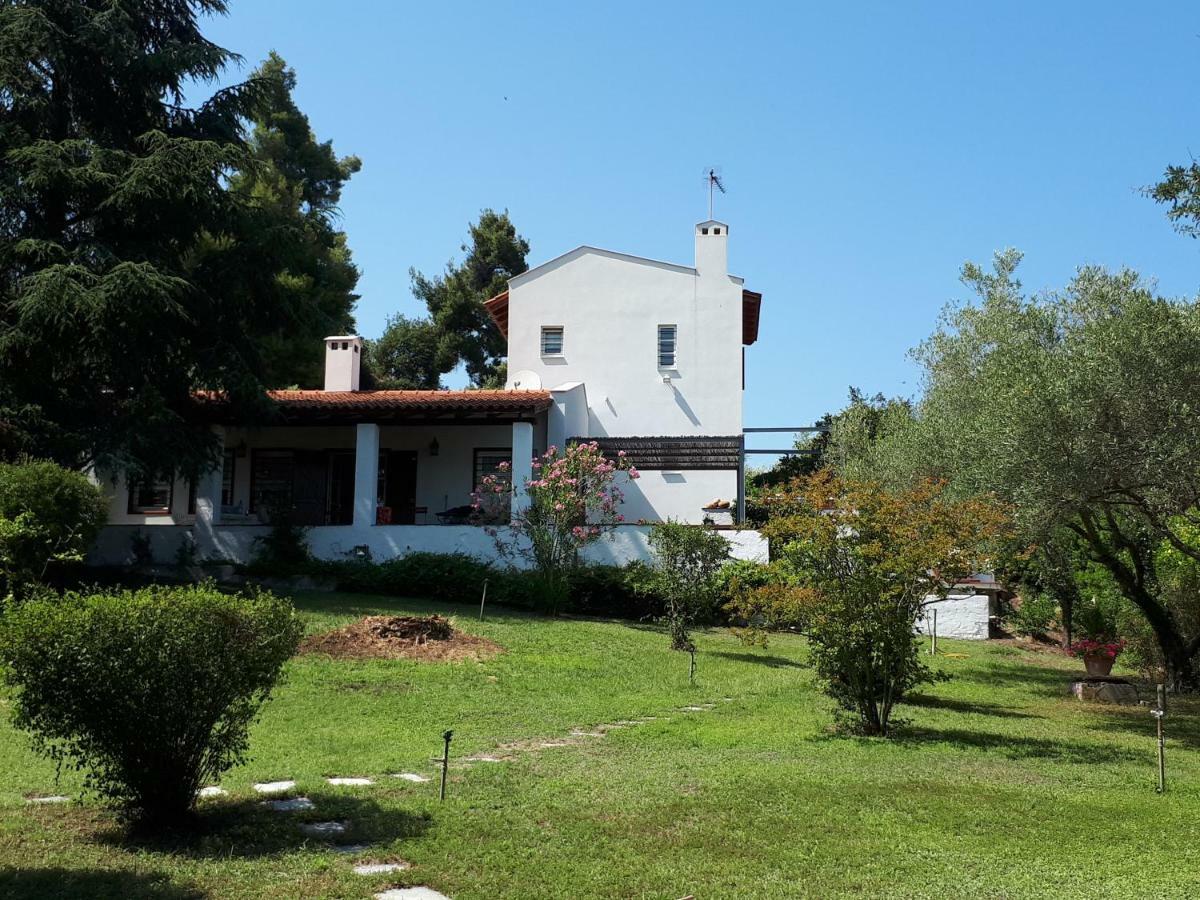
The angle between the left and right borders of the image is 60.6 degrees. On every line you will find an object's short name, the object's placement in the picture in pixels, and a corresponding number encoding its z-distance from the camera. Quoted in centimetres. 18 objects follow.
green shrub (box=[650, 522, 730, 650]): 1742
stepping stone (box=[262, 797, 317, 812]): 712
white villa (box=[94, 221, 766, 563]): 2498
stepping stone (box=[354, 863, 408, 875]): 577
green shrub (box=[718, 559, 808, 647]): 1097
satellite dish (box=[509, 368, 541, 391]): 2631
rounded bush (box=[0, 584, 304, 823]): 599
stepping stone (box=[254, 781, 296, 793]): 763
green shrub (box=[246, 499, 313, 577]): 2134
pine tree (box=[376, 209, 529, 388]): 4144
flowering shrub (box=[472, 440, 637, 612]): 2028
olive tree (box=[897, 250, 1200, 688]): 1153
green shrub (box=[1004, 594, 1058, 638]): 2305
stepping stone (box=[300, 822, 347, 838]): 652
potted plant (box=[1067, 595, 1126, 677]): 1714
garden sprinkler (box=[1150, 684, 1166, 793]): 830
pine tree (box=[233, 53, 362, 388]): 2412
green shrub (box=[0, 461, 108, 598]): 1539
